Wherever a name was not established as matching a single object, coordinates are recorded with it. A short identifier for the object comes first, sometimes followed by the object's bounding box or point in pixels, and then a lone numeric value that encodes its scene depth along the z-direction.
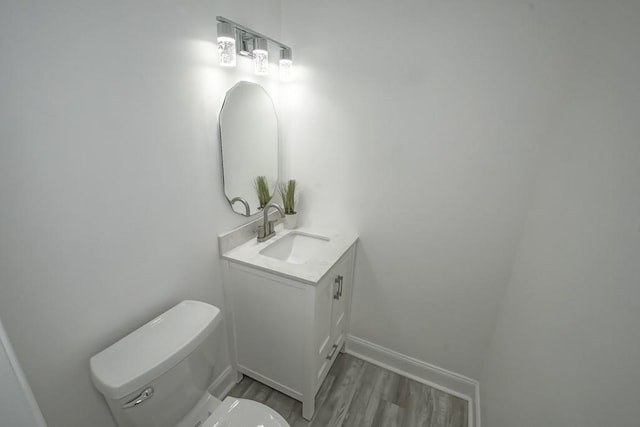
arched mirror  1.39
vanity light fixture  1.17
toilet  0.85
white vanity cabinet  1.31
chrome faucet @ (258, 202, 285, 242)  1.58
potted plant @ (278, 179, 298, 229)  1.79
